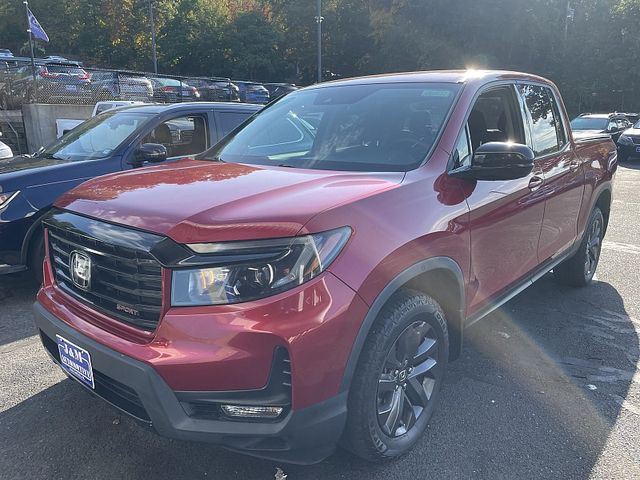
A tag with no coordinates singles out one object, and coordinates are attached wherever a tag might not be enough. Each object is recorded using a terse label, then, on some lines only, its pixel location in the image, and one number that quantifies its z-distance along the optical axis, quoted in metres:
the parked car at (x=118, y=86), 17.72
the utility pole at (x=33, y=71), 16.31
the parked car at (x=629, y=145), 16.50
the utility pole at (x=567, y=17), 33.47
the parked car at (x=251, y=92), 23.95
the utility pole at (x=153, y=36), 36.13
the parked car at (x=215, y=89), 21.56
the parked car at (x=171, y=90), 19.70
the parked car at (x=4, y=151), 9.95
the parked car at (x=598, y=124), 17.08
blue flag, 17.95
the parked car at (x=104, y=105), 13.34
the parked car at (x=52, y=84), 16.34
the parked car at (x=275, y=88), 25.53
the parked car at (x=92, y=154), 4.42
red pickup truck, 1.96
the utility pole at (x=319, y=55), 24.17
